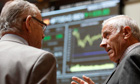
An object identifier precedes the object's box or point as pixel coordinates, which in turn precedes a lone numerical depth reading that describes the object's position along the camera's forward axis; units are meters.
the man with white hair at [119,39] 2.38
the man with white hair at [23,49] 1.52
